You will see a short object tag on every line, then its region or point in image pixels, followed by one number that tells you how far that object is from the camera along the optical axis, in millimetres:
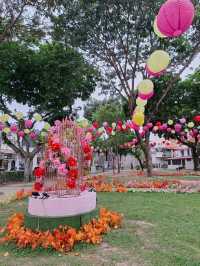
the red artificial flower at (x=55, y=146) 3920
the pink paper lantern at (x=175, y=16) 3186
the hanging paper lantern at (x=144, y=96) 5370
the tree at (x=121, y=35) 9394
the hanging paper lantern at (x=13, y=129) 9611
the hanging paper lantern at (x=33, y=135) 10361
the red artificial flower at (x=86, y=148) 4319
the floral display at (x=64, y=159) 3940
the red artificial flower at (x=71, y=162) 3902
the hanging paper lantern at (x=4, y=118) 8344
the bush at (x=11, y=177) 14929
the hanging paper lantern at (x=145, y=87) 5046
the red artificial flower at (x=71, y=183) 4031
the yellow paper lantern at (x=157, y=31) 3605
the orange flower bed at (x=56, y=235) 3242
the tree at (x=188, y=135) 13969
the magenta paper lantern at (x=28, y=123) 10214
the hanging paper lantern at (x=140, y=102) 5863
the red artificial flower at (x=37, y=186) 4084
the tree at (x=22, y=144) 13122
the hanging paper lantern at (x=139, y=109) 6391
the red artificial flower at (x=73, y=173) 3948
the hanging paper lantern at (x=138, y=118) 6633
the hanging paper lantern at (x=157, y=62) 4006
